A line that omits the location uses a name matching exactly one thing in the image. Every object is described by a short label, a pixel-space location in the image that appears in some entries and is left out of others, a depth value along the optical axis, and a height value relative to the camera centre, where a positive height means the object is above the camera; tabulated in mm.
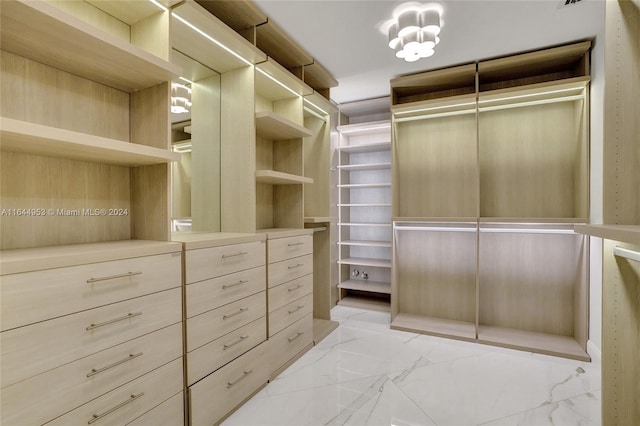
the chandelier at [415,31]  2020 +1235
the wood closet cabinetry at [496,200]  2631 +60
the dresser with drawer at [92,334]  965 -474
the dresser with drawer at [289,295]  2137 -685
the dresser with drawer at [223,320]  1537 -652
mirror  2078 +442
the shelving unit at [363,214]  3727 -95
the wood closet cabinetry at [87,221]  1009 -59
